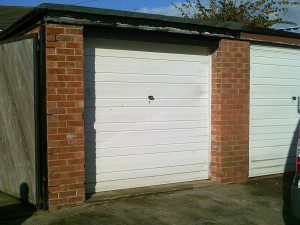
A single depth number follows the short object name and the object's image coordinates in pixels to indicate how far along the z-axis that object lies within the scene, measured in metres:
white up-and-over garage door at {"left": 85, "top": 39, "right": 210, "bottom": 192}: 6.09
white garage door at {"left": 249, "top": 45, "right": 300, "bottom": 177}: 7.49
